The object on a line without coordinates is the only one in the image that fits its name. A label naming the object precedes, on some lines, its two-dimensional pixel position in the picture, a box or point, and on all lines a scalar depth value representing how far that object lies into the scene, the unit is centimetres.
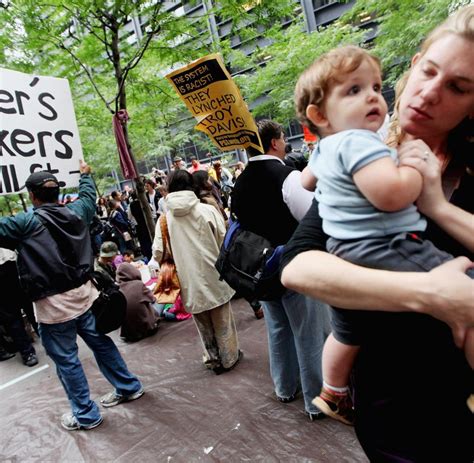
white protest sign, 315
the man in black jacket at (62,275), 301
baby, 99
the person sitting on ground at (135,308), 495
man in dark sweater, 251
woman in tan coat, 374
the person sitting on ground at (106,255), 550
